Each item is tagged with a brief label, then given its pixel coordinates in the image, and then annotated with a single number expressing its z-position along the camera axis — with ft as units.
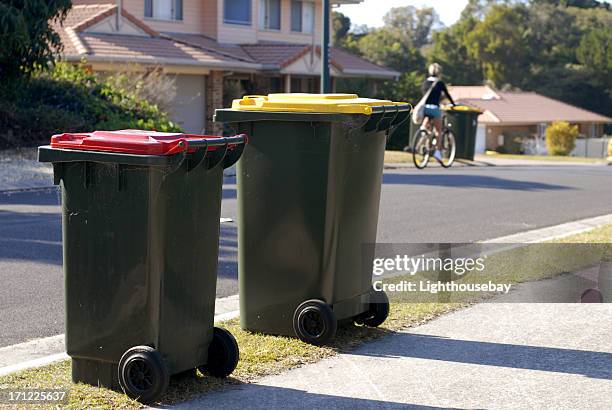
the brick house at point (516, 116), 222.48
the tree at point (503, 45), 258.37
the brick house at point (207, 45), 100.78
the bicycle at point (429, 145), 71.41
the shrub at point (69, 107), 71.72
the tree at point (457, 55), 267.39
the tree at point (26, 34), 63.41
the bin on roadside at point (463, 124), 86.12
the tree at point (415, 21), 405.39
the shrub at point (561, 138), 176.35
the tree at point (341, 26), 295.52
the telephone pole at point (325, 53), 71.97
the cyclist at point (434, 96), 68.08
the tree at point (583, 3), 317.69
